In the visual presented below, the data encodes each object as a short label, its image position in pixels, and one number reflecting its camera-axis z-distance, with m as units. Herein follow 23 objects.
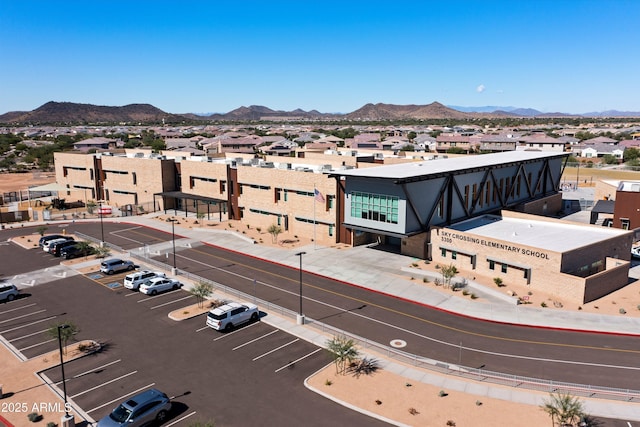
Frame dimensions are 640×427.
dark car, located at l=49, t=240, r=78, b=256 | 59.62
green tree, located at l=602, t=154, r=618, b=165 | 140.50
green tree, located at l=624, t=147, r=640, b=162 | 142.88
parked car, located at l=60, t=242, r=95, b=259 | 58.59
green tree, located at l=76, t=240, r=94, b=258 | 57.91
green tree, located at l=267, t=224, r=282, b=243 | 63.97
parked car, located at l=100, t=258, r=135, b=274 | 52.46
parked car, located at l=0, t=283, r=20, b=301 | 44.44
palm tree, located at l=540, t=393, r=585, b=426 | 24.41
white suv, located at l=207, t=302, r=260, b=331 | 37.72
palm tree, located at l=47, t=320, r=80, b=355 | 32.47
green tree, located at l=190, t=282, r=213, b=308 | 42.16
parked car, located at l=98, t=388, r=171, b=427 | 25.06
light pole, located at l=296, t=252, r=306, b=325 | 38.91
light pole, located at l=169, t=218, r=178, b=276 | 51.31
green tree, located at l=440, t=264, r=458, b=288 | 46.31
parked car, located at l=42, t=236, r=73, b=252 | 60.78
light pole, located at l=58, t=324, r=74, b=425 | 24.66
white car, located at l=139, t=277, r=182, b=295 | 46.05
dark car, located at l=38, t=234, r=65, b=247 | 63.54
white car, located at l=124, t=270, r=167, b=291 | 47.41
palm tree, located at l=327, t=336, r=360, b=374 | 30.69
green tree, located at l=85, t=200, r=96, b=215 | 85.44
